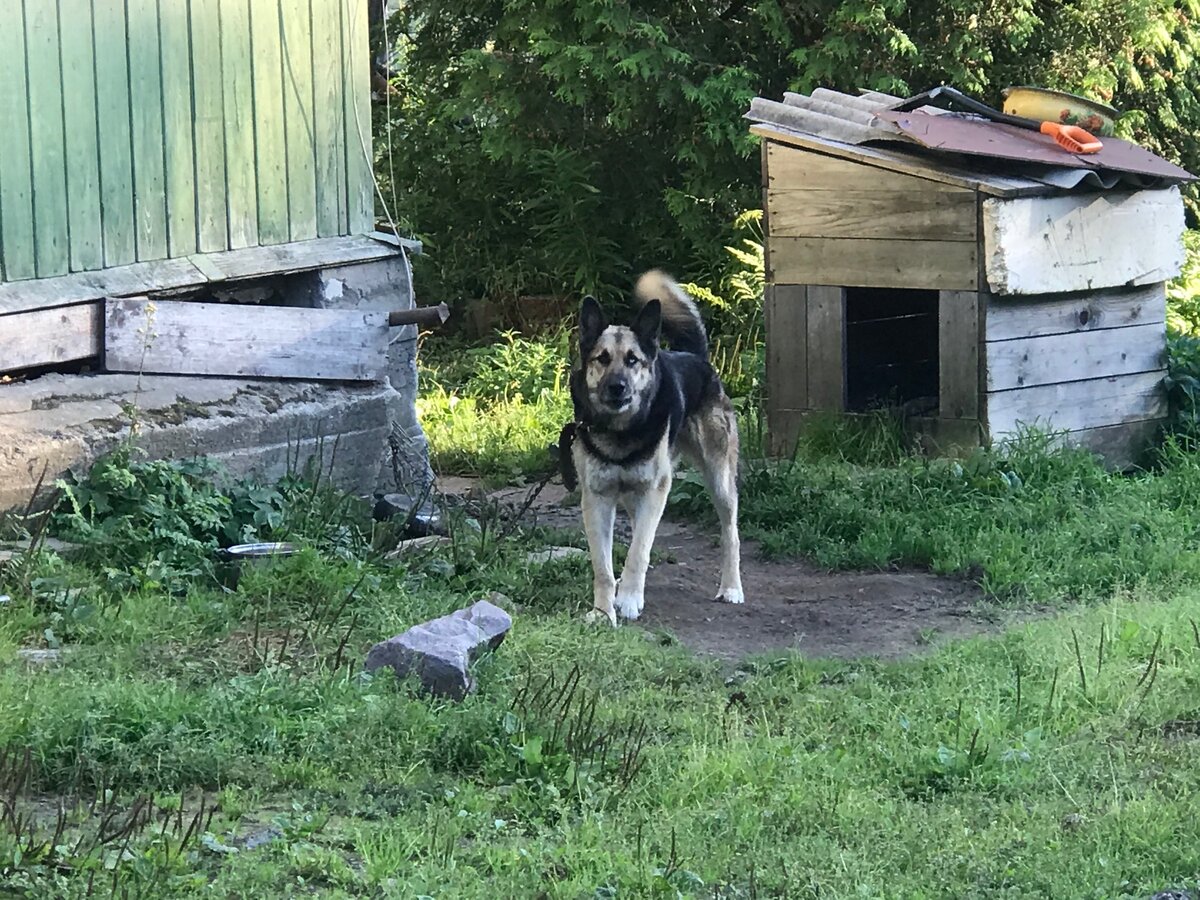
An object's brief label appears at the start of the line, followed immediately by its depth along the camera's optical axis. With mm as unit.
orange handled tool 9008
